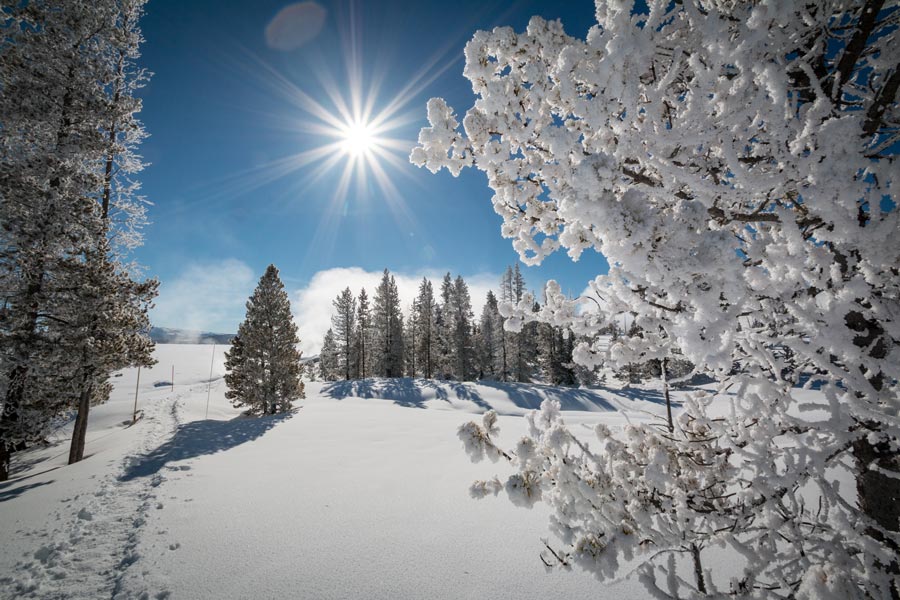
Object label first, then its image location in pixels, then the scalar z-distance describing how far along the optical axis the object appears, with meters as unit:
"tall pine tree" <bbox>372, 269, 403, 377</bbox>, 36.25
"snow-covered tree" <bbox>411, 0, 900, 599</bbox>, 1.32
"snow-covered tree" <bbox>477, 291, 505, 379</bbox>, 38.56
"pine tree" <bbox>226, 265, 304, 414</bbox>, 16.92
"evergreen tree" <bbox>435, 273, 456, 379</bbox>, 39.33
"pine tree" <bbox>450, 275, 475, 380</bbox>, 35.59
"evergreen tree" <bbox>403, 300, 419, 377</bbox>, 40.47
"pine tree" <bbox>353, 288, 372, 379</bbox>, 39.69
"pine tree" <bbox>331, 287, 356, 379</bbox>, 39.16
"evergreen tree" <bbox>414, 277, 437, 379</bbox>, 38.91
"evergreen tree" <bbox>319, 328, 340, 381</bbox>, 47.22
